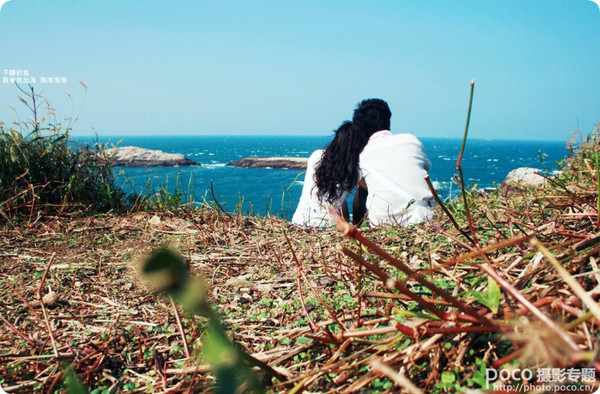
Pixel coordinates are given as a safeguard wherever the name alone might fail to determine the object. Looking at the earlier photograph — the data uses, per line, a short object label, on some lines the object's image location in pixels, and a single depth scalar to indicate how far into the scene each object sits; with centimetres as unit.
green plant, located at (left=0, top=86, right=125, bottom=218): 355
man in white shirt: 397
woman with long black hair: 437
